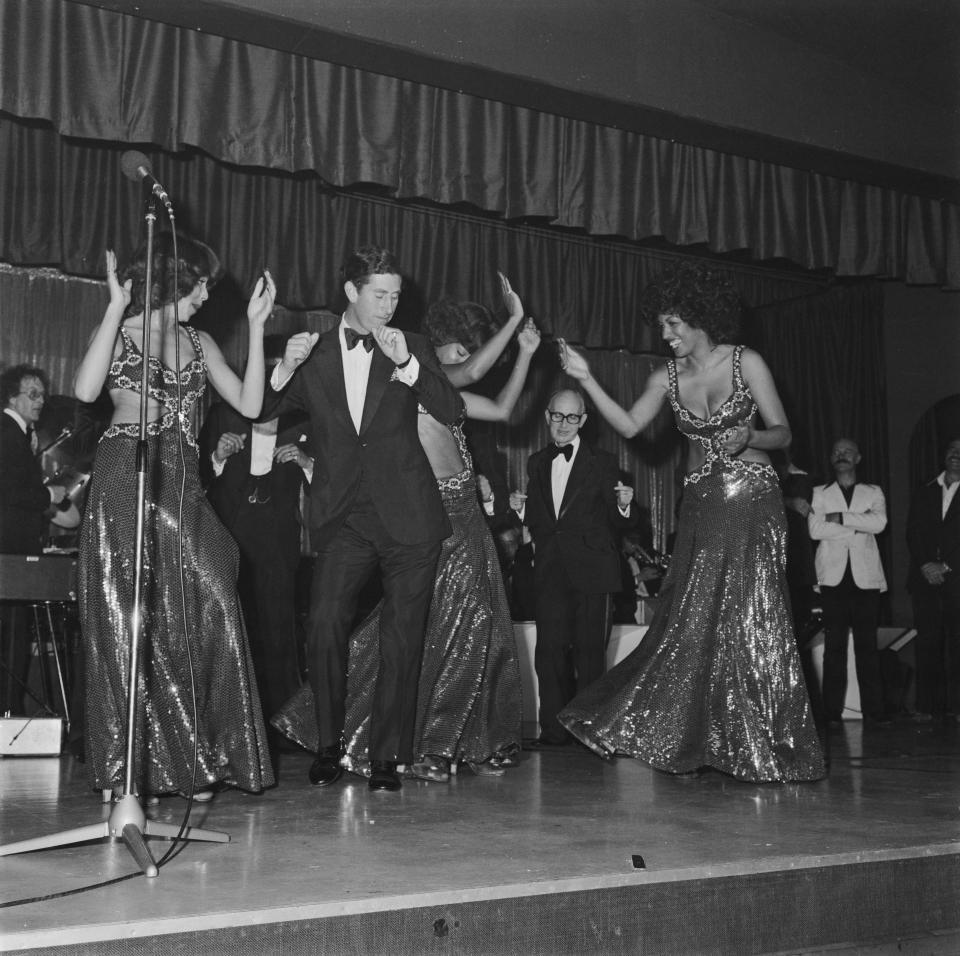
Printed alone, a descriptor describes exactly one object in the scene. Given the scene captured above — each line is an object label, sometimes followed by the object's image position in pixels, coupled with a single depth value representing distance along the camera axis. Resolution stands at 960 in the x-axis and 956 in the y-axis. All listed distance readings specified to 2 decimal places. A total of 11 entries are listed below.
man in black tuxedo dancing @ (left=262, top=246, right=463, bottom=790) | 4.03
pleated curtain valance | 5.23
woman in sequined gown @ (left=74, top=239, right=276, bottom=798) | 3.65
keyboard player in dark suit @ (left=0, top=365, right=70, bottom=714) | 5.93
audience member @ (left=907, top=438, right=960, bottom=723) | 7.82
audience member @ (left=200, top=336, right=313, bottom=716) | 5.84
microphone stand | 2.84
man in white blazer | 7.65
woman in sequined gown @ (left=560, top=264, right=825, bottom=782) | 4.32
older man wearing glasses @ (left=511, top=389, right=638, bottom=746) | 6.23
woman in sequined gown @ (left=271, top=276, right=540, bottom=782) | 4.41
